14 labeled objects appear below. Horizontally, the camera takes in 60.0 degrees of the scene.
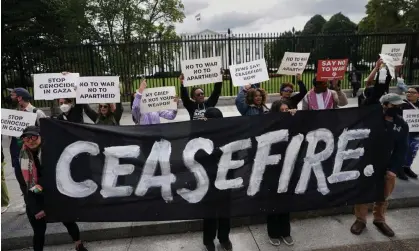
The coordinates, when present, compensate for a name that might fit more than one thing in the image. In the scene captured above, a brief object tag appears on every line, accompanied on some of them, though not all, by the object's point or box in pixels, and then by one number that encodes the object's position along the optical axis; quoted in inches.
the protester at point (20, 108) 181.2
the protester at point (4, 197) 203.3
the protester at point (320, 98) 196.4
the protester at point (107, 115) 187.3
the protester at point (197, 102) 184.4
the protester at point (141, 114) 192.1
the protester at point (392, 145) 160.2
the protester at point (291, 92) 190.4
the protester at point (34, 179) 142.9
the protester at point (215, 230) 156.2
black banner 149.3
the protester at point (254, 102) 175.0
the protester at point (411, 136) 206.5
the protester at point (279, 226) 162.6
